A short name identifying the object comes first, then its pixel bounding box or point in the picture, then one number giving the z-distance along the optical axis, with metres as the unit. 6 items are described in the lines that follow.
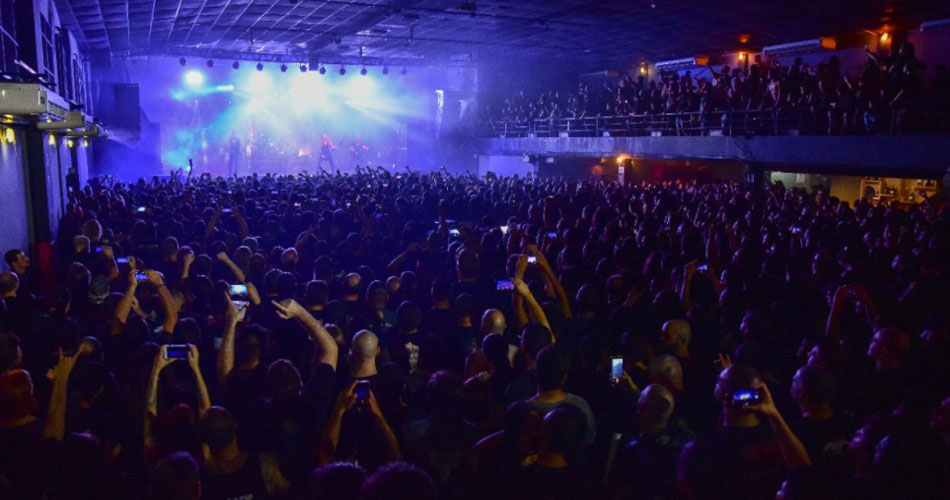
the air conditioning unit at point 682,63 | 25.05
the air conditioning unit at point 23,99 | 6.66
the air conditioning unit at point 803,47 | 20.23
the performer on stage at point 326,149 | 38.17
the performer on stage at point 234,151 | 37.25
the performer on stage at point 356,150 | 39.34
